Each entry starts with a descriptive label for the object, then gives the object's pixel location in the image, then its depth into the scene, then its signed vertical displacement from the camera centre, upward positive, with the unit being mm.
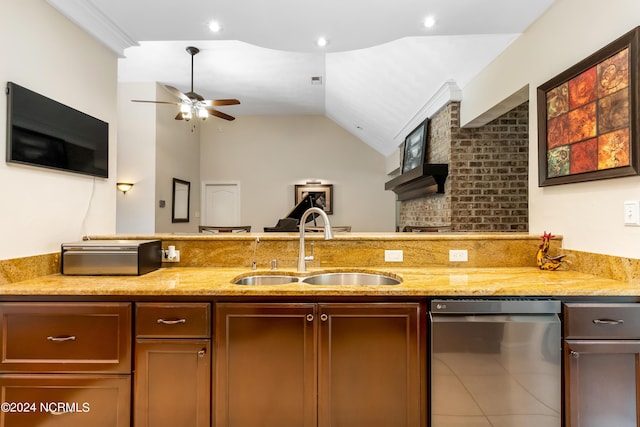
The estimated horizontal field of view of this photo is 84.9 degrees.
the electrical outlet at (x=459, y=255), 2260 -239
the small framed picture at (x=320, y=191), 7707 +582
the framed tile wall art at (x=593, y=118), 1576 +519
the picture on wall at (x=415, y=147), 4512 +988
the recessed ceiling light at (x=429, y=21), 2236 +1277
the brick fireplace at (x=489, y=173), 3652 +475
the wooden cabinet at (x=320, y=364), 1612 -679
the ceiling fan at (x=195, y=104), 4193 +1370
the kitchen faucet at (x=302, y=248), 2105 -187
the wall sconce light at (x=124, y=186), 5234 +458
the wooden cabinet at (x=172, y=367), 1605 -691
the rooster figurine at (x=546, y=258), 2066 -238
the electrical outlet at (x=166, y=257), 2264 -260
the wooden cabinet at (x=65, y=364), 1597 -677
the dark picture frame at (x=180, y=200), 6157 +315
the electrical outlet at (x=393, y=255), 2270 -245
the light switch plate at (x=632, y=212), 1581 +31
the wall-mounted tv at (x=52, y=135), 1742 +461
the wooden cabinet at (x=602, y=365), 1537 -647
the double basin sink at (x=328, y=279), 2076 -374
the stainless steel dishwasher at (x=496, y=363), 1572 -654
